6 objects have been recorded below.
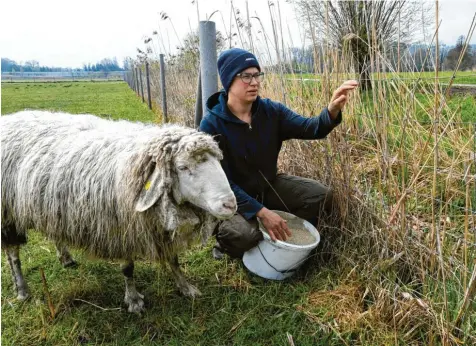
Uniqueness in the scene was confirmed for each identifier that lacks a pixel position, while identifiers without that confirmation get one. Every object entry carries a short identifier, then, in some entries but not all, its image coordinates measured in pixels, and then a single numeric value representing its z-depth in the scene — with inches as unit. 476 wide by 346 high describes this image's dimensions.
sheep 77.5
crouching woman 94.3
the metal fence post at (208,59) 119.5
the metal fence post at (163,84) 277.0
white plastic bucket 92.6
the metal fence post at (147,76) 422.8
